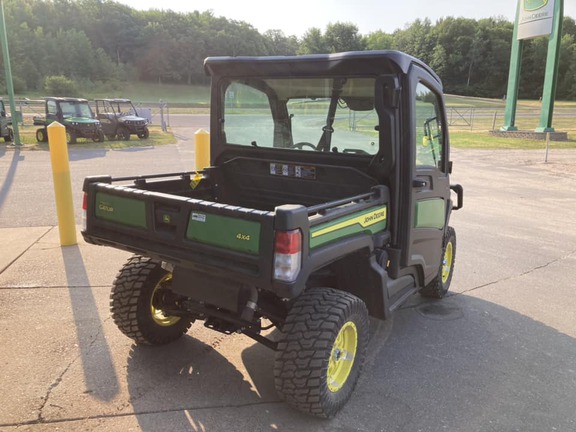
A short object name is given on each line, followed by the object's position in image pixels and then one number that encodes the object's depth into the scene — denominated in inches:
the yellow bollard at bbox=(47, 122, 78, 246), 218.8
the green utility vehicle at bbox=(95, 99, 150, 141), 778.8
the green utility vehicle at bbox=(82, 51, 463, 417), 101.1
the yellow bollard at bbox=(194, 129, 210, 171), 265.9
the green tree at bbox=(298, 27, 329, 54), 3922.2
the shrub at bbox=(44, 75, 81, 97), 2112.5
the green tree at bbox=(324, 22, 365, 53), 3949.3
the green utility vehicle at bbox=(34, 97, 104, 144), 713.0
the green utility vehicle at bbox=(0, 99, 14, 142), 706.2
